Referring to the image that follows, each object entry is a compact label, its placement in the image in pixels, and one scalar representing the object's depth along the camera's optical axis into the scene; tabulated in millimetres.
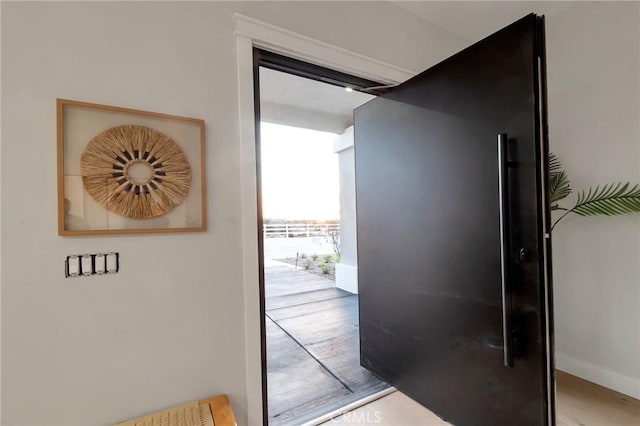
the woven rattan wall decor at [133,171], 1096
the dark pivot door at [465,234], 1214
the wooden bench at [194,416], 1109
